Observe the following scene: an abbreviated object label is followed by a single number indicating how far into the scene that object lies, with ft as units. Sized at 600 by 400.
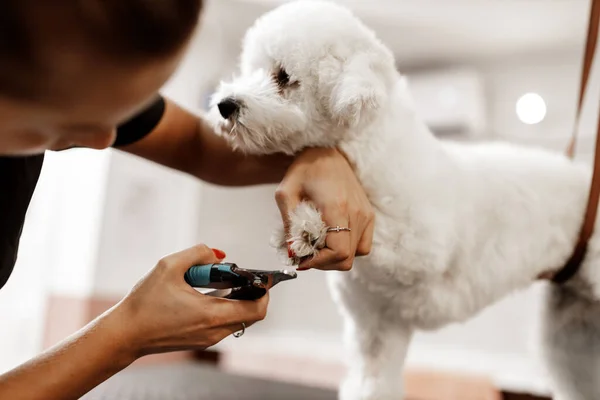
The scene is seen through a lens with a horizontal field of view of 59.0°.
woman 0.95
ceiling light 6.94
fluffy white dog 1.93
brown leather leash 2.29
